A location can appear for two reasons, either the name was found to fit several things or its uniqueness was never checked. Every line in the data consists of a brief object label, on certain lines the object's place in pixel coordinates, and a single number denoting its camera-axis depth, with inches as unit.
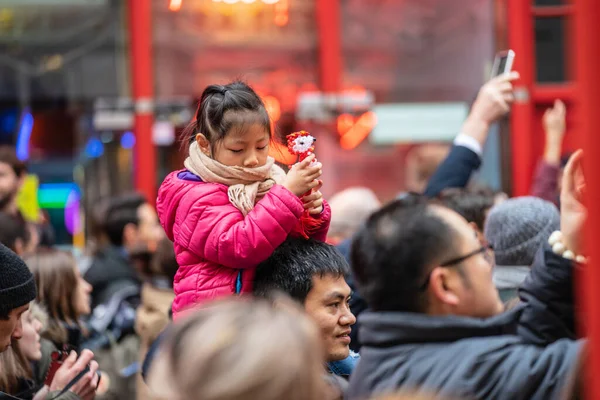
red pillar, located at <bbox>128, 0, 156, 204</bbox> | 611.6
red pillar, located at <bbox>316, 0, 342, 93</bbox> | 617.8
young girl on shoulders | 217.3
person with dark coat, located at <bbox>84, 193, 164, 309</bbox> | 488.2
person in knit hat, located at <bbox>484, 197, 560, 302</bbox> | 280.2
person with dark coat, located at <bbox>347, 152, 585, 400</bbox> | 171.2
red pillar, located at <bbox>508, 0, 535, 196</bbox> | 618.3
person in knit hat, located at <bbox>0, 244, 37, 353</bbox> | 242.7
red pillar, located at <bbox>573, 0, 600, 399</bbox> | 132.6
